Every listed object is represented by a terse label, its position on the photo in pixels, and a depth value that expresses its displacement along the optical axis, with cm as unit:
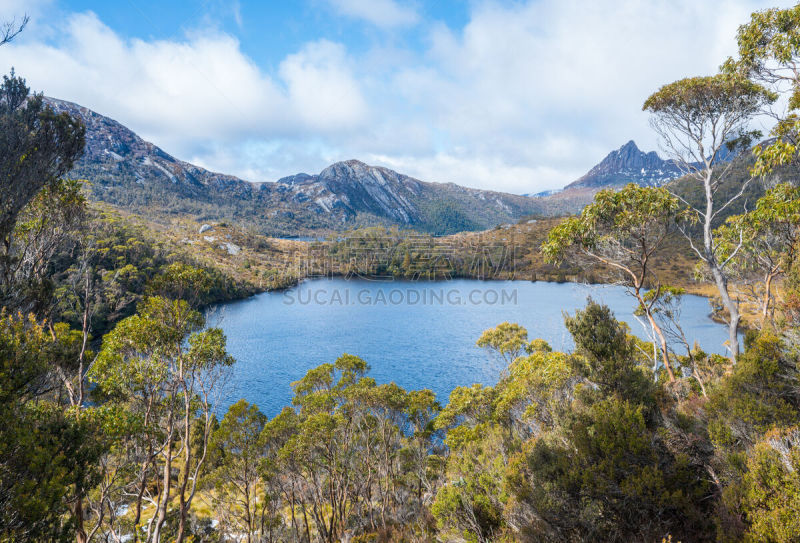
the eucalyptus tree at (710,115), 1195
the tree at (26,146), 902
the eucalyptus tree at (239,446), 1750
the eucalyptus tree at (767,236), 957
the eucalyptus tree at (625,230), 1227
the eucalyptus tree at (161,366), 1163
